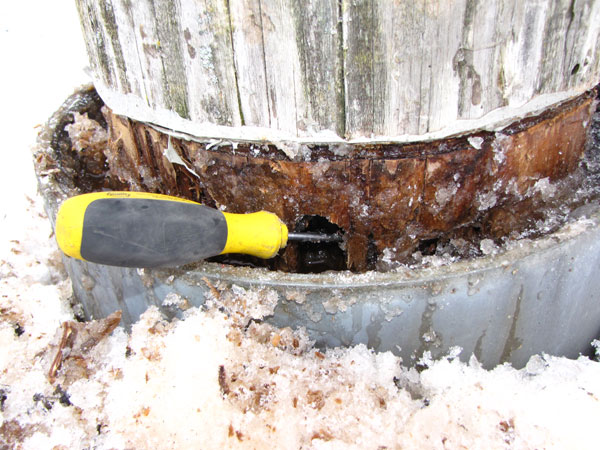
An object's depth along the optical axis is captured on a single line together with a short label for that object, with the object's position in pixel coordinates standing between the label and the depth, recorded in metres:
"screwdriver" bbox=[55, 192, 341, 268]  0.29
